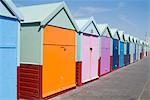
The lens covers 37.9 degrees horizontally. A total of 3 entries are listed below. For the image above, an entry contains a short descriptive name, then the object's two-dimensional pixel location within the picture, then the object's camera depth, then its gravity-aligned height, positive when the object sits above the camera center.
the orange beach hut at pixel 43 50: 8.89 +0.04
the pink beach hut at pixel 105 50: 16.88 +0.13
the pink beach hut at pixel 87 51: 12.52 +0.03
